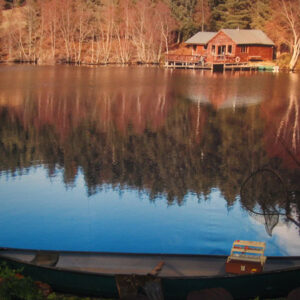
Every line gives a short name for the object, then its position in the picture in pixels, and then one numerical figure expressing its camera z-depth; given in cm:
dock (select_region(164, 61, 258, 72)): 6289
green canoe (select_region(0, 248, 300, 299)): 677
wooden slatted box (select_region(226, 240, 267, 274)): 741
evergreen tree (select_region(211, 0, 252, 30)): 7031
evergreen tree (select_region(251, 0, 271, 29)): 6812
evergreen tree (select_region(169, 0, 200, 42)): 7550
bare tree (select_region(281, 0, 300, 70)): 5897
